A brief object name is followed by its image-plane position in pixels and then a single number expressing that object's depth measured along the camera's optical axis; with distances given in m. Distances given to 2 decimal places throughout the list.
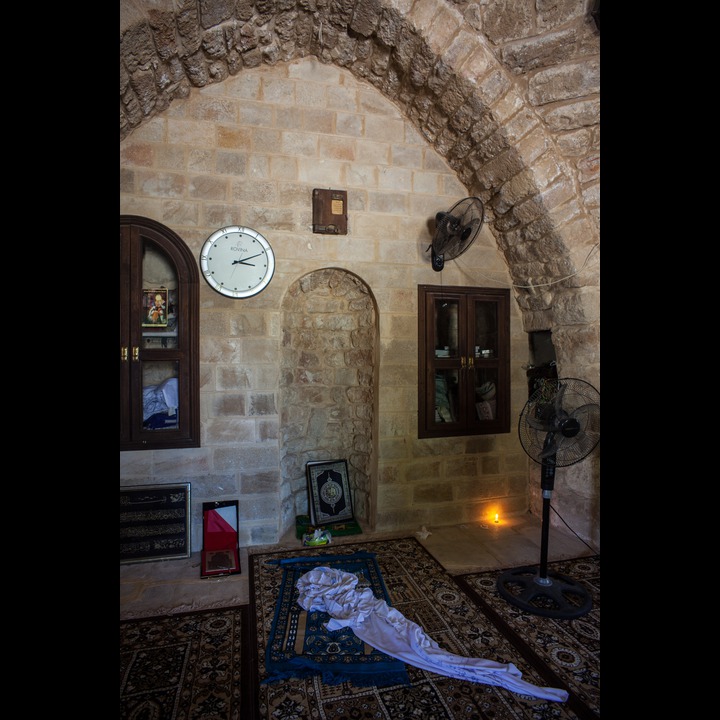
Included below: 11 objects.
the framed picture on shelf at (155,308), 3.47
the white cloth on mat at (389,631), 2.09
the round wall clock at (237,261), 3.46
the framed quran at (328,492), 4.03
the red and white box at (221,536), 3.21
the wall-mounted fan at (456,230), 3.38
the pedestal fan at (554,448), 2.73
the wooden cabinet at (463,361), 3.99
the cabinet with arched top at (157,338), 3.35
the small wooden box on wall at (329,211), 3.67
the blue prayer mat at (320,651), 2.12
